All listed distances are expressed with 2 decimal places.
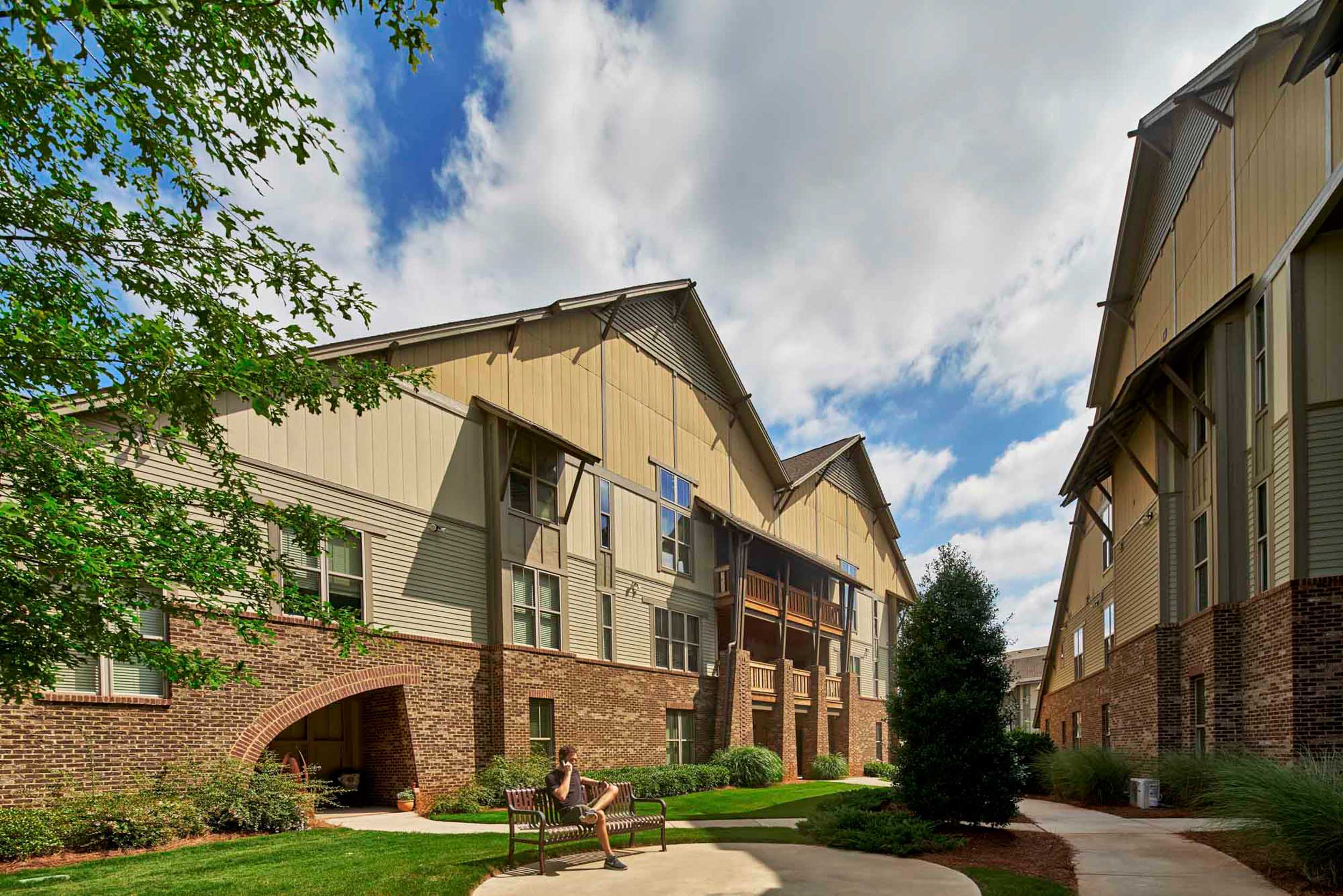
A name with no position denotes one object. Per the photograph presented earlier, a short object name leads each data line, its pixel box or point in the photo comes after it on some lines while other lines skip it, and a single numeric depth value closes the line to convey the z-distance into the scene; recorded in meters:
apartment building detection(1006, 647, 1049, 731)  66.56
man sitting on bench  10.52
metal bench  10.31
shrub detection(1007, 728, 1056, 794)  21.22
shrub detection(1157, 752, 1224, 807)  15.82
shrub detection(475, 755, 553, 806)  18.00
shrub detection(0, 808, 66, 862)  10.55
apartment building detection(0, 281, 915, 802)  14.63
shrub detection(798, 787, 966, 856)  10.95
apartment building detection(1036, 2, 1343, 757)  13.61
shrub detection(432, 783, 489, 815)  17.09
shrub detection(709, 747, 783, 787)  25.44
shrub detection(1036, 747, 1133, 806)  18.33
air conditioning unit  16.95
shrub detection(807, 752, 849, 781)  30.88
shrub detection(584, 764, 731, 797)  20.88
